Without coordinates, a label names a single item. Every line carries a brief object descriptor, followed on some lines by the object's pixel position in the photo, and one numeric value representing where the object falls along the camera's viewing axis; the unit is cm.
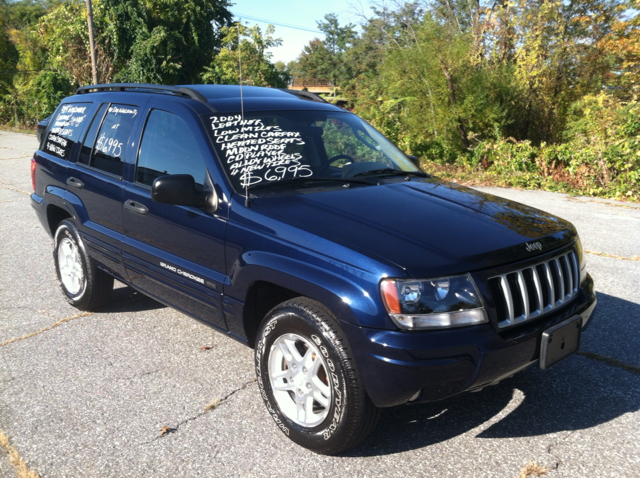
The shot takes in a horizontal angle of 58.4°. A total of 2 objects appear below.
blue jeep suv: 266
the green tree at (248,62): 2219
